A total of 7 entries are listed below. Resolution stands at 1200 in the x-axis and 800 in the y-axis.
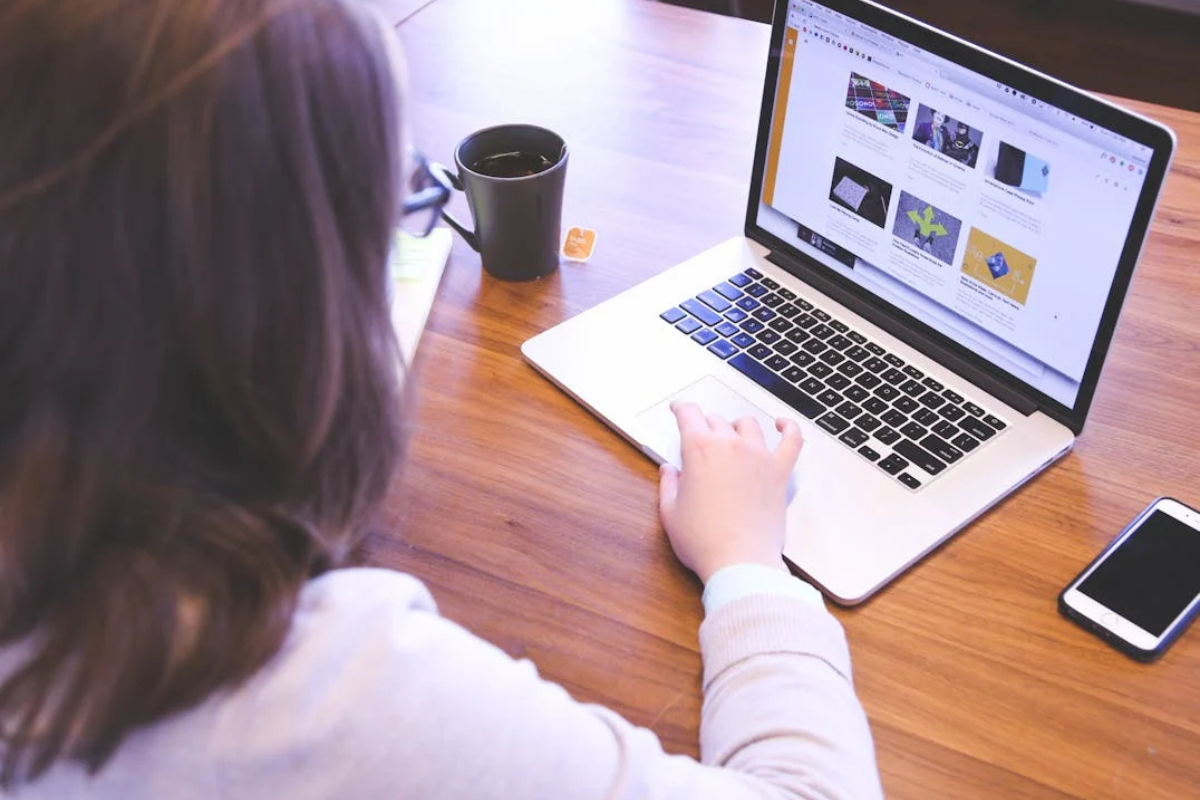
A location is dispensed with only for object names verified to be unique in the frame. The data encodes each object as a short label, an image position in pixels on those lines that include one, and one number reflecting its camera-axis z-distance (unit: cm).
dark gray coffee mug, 102
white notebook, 100
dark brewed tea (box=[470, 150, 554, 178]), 107
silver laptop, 80
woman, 47
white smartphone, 75
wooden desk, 71
